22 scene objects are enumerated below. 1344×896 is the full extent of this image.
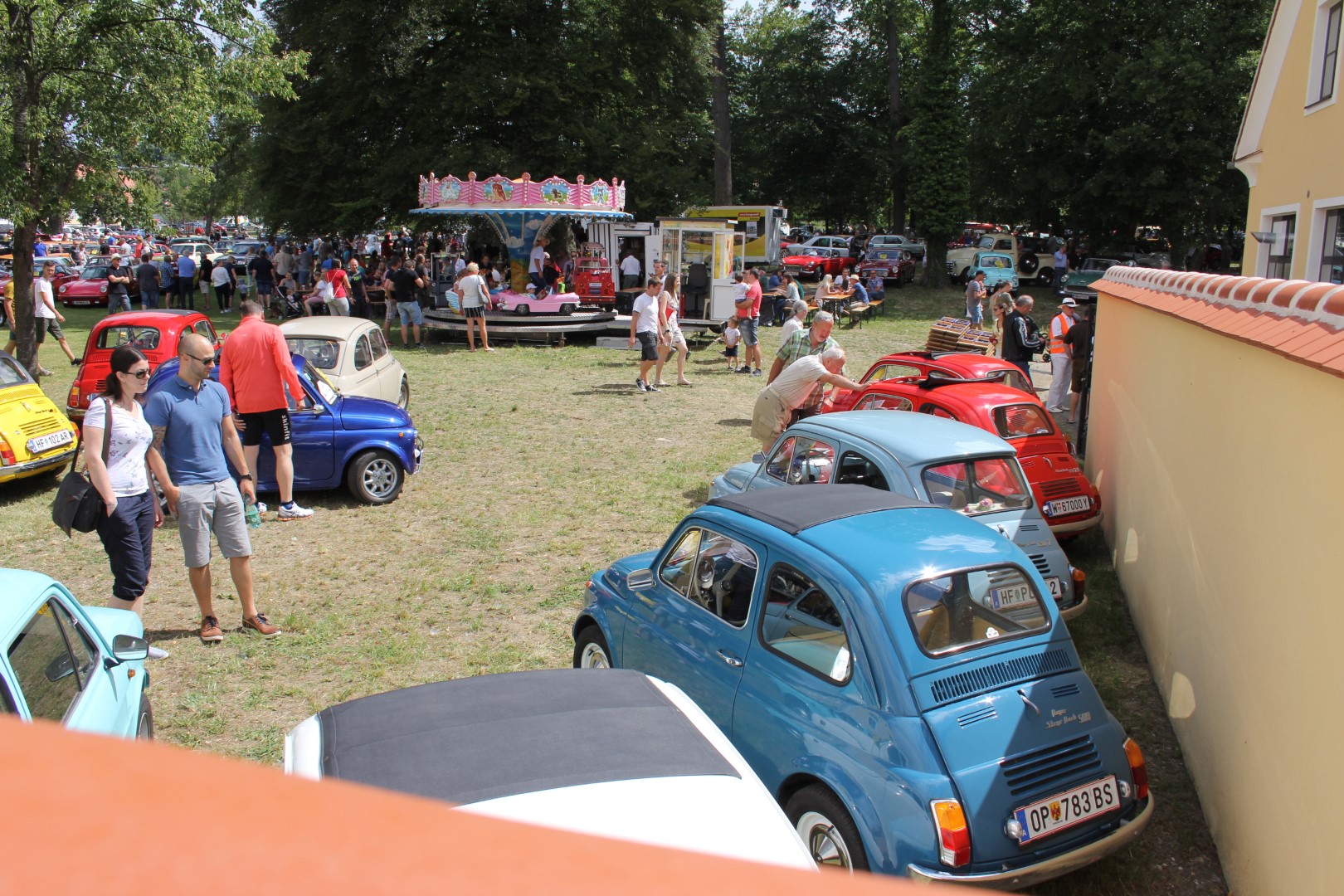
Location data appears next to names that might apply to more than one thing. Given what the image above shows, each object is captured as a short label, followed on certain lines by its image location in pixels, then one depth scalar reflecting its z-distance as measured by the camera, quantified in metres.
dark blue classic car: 9.43
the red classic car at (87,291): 29.16
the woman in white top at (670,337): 15.91
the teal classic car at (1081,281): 30.27
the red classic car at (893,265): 33.62
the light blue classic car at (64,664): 3.64
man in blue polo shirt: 6.10
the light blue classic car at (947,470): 6.50
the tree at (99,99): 14.23
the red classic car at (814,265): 34.94
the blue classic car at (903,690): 3.77
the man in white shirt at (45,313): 15.56
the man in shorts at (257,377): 8.65
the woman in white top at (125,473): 5.63
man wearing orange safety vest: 13.95
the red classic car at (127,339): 12.11
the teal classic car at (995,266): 32.56
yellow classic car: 9.43
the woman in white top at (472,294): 19.19
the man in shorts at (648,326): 15.34
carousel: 21.38
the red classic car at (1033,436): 8.26
